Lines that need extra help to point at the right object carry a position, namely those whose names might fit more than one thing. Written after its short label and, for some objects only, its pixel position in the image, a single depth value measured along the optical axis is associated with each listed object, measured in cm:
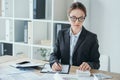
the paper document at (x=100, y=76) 179
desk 187
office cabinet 324
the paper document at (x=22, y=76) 178
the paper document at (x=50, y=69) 193
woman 214
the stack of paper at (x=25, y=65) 206
